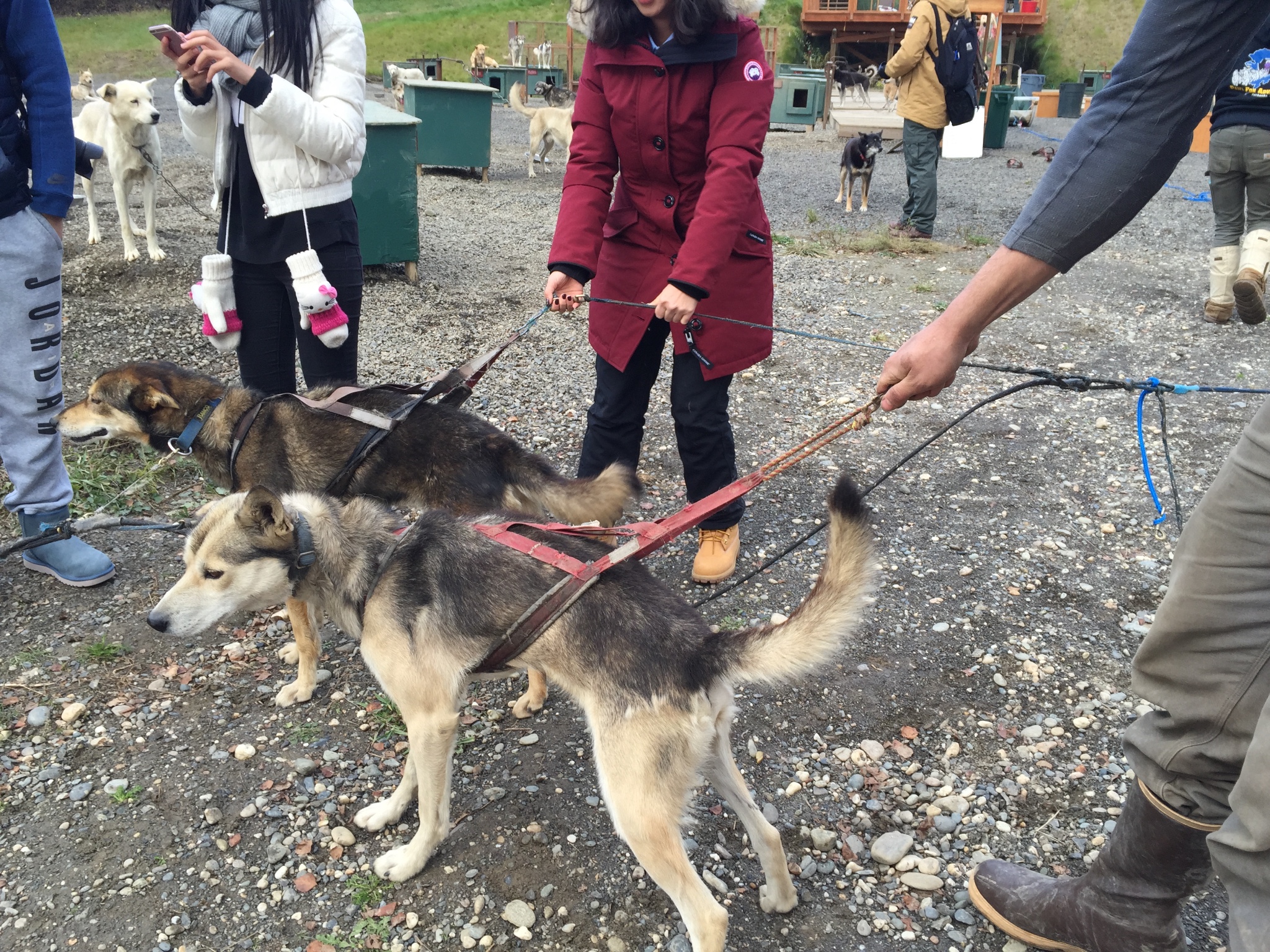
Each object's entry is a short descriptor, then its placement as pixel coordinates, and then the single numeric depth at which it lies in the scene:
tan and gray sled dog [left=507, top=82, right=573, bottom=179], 13.77
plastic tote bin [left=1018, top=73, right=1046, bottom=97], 26.03
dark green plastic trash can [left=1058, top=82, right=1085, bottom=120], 23.66
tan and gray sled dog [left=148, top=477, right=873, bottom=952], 1.95
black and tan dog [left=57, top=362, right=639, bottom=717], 2.95
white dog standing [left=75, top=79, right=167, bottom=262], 7.71
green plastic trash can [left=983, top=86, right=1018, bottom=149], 16.55
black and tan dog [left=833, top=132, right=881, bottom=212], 10.84
